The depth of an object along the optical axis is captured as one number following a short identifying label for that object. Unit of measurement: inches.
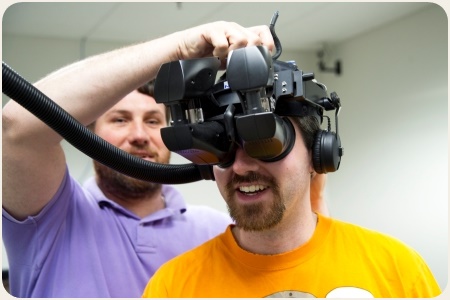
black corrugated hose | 34.1
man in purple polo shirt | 40.3
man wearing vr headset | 35.9
